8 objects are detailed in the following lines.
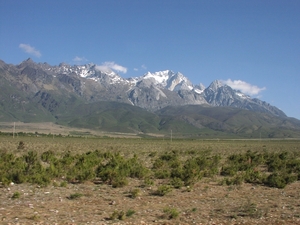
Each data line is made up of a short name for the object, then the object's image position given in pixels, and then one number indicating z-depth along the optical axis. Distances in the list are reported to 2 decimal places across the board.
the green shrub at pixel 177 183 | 19.68
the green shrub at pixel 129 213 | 12.72
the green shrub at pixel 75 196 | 15.89
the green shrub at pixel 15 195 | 15.14
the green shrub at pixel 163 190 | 17.26
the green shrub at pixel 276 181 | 20.36
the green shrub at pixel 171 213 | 12.65
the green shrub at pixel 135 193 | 16.69
